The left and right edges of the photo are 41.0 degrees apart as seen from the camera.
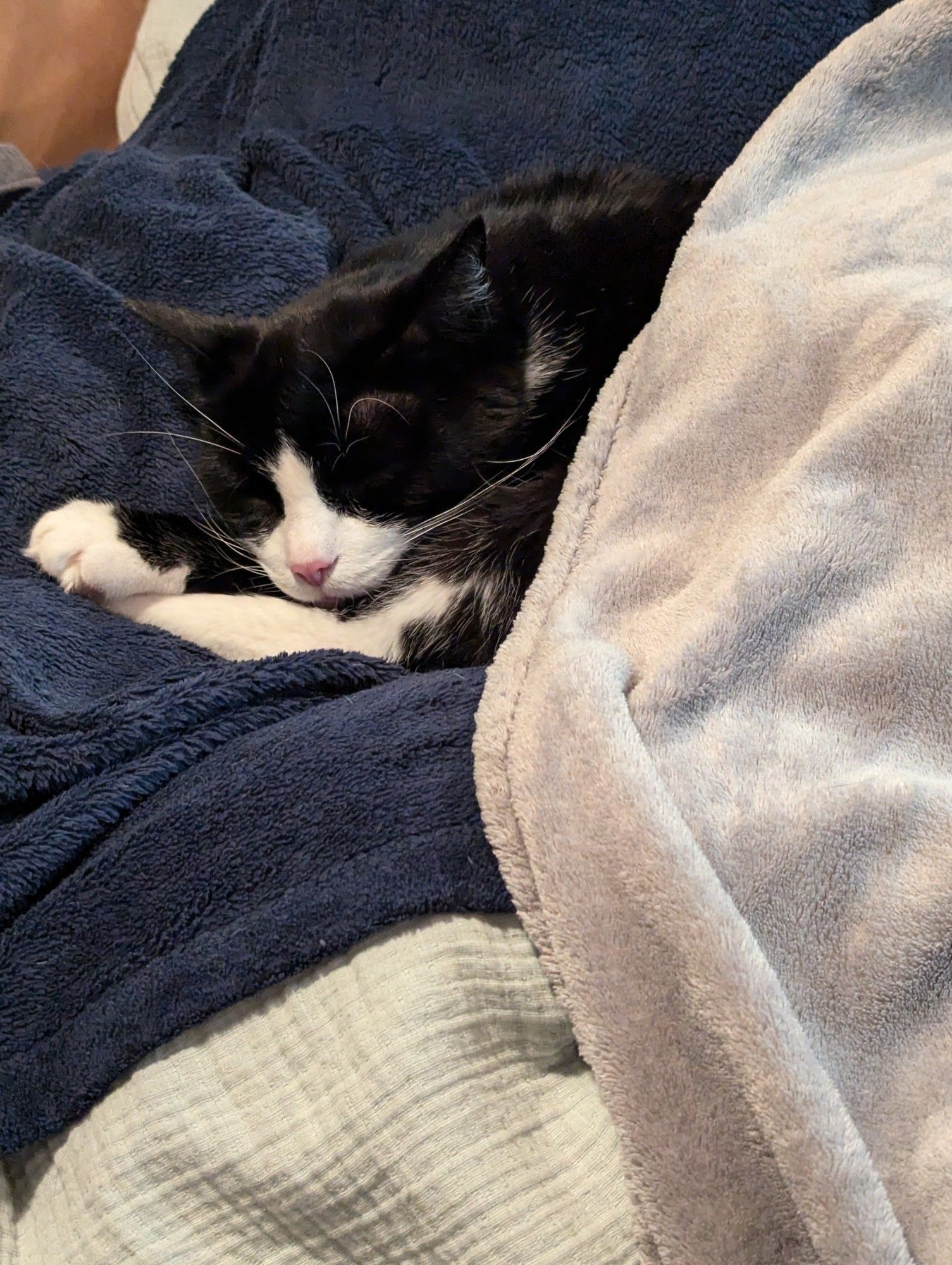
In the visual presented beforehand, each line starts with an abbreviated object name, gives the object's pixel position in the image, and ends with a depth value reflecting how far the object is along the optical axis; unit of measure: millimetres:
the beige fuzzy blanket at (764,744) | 308
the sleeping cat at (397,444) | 451
